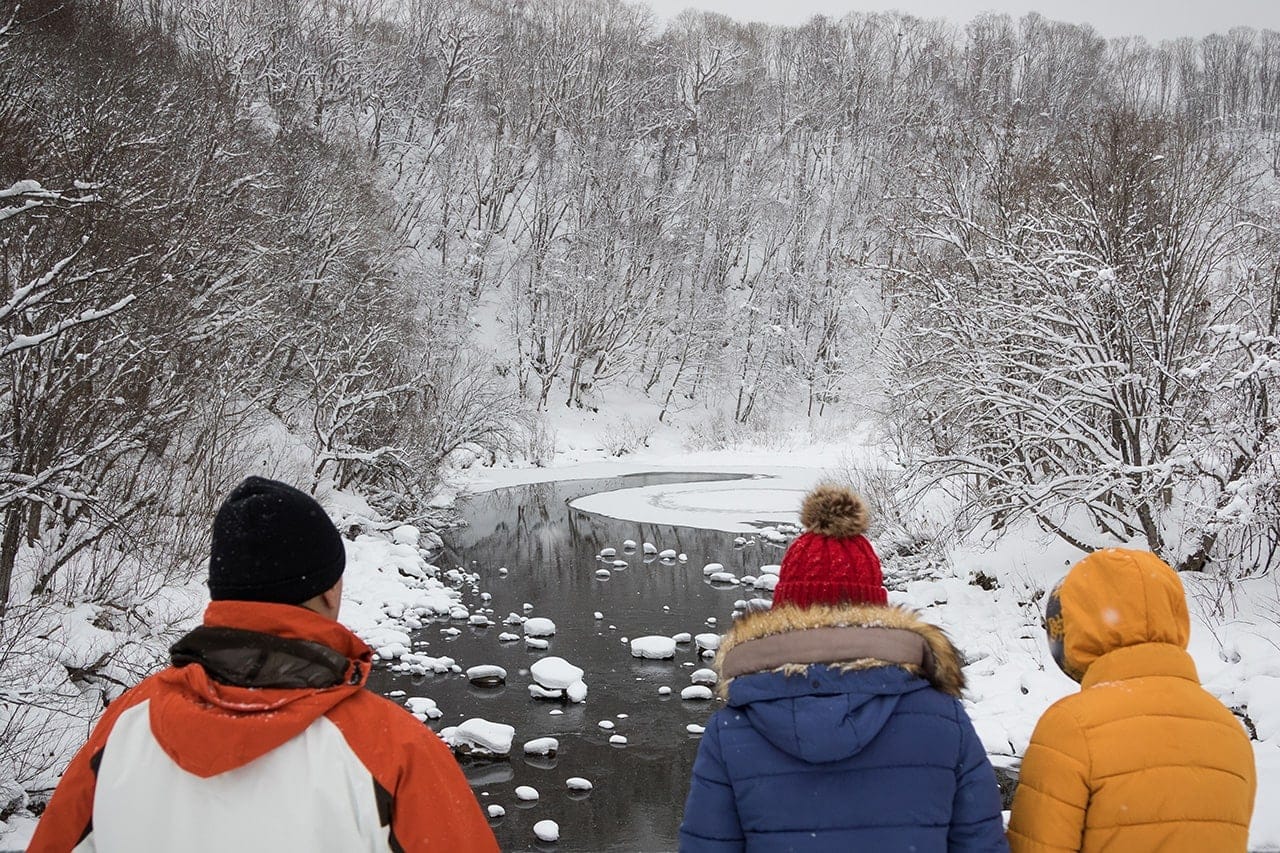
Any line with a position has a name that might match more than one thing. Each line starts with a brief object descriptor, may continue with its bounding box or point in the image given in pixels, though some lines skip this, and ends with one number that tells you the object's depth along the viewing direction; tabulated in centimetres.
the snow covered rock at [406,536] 1756
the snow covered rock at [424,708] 911
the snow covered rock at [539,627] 1201
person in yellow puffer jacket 188
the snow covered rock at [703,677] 1022
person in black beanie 150
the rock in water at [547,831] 685
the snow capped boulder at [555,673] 984
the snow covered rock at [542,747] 834
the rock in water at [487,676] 1016
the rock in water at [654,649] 1109
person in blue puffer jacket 175
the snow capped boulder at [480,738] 830
